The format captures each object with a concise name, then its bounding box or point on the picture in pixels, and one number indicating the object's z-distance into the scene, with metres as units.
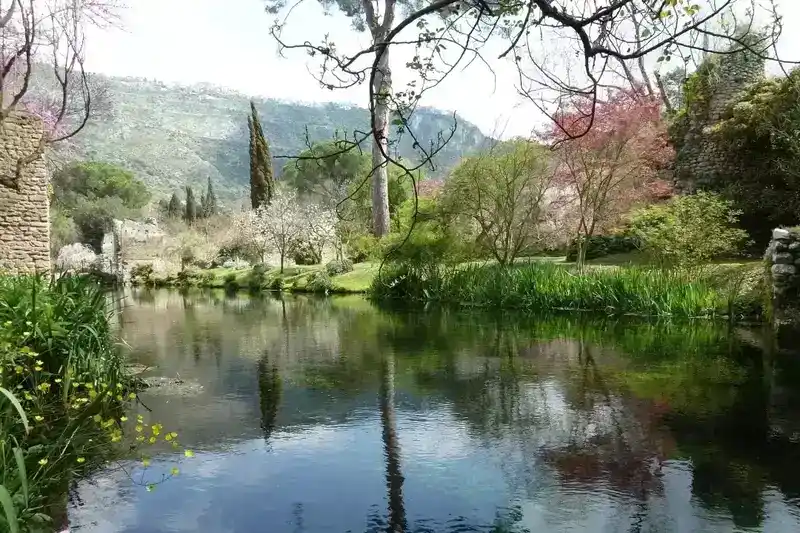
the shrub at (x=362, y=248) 19.07
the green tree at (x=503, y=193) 15.76
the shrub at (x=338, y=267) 22.14
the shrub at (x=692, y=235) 12.83
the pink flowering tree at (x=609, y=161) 15.19
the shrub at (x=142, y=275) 28.88
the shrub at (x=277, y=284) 23.04
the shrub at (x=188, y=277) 27.25
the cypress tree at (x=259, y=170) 29.67
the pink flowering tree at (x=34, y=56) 11.74
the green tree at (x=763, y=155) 16.09
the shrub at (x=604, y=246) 19.77
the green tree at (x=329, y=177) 36.84
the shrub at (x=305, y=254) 26.03
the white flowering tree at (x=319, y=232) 25.84
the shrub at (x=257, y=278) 23.77
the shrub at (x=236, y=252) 28.36
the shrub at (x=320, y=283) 21.09
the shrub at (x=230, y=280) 24.86
